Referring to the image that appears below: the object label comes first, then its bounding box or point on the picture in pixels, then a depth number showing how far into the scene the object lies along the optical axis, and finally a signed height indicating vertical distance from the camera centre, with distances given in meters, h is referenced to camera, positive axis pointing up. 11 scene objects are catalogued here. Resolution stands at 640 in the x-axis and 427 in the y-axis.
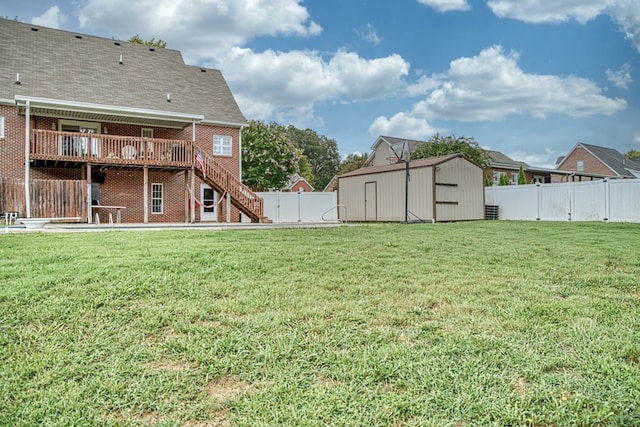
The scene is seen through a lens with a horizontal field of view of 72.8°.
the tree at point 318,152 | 68.12 +9.70
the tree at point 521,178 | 26.45 +2.05
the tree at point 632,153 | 61.78 +8.29
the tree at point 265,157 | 34.59 +4.49
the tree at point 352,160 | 51.79 +7.53
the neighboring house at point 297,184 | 45.99 +3.20
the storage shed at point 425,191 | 17.08 +0.88
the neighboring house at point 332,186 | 48.08 +3.02
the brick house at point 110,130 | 14.27 +3.40
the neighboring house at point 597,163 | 41.00 +4.84
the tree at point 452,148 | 29.89 +4.45
